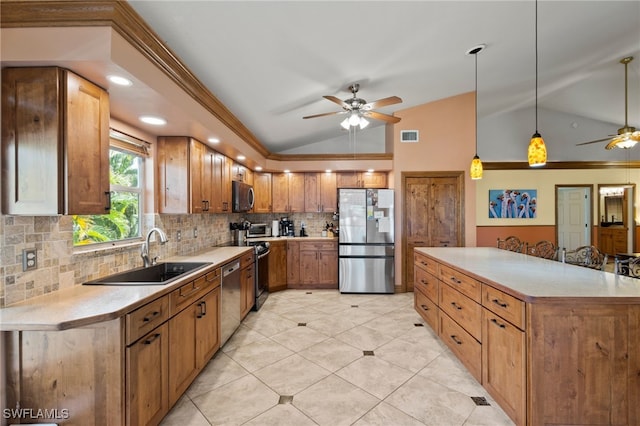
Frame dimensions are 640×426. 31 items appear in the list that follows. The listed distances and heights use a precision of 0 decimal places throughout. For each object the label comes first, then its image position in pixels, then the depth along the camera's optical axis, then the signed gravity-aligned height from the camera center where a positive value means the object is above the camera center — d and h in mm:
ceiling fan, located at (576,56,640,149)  4188 +1127
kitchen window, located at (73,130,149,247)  2188 +118
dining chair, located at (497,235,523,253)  4060 -506
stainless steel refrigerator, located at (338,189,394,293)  4875 -495
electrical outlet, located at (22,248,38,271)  1629 -271
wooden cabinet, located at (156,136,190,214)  2910 +406
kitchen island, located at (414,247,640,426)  1602 -827
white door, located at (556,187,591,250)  6859 -80
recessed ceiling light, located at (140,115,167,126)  2361 +805
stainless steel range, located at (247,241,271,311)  4133 -942
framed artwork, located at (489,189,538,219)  6535 +188
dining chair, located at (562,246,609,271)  3101 -552
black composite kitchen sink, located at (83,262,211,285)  2153 -525
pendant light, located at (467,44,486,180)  3371 +554
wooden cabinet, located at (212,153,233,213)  3545 +390
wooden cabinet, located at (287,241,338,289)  5184 -912
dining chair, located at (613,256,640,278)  2095 -465
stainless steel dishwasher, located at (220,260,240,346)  2850 -951
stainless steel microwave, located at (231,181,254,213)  4055 +243
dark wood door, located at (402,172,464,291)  4996 -9
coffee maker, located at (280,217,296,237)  5730 -328
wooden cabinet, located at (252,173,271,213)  5418 +421
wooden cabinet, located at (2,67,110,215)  1532 +401
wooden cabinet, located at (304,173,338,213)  5551 +378
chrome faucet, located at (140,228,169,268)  2479 -370
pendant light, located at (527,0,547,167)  2410 +521
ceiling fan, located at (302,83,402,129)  3281 +1218
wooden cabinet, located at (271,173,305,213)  5582 +403
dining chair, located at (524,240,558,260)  3725 -542
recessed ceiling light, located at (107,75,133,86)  1663 +808
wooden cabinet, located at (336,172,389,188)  5516 +631
